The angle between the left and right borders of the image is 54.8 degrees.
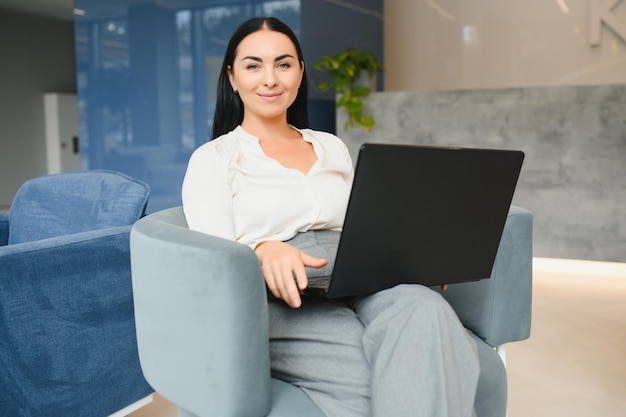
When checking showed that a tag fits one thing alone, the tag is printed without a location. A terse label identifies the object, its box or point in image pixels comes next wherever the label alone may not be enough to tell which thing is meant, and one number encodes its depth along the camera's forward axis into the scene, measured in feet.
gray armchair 3.48
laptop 3.43
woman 3.48
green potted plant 15.58
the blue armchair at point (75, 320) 4.90
